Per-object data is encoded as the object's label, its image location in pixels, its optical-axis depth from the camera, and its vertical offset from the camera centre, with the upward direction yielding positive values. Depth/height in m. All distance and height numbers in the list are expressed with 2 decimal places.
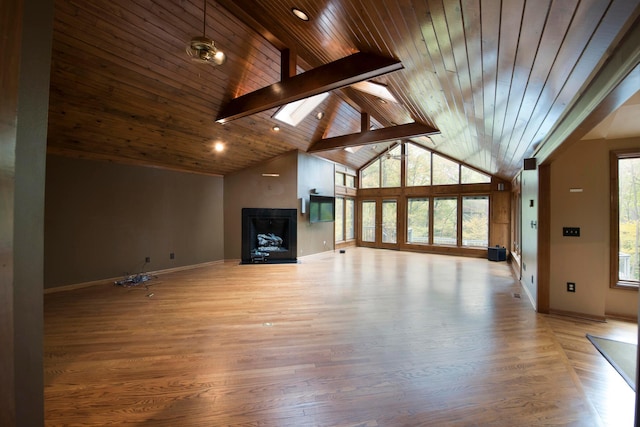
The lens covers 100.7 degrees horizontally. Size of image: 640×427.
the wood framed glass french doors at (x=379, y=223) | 9.56 -0.23
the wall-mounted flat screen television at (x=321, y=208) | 7.72 +0.25
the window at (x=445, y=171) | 8.46 +1.49
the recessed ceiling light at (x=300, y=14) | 2.72 +2.13
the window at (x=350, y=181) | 9.73 +1.35
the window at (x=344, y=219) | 9.41 -0.09
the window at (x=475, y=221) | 8.06 -0.11
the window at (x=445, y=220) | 8.48 -0.10
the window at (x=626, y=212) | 3.38 +0.08
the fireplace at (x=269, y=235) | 7.02 -0.52
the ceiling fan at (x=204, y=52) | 2.43 +1.56
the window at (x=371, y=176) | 9.87 +1.55
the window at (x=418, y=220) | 9.00 -0.10
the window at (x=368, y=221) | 9.98 -0.16
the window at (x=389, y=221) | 9.53 -0.15
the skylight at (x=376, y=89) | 3.95 +1.98
